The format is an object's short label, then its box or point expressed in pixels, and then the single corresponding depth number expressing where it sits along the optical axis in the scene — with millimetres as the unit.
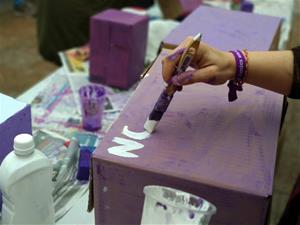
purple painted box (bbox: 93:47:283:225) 605
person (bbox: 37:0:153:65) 1910
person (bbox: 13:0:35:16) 3641
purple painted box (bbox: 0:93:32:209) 700
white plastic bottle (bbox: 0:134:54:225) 651
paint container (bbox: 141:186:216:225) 513
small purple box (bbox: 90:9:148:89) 1235
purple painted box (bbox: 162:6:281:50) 1033
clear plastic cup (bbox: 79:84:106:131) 1079
